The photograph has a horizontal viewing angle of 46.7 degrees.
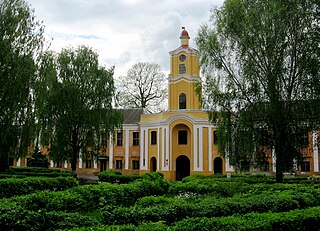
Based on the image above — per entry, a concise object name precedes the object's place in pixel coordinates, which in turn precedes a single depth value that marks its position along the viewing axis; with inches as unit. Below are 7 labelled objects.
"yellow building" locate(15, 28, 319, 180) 1482.5
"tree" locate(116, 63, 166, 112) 2091.5
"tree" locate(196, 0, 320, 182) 753.6
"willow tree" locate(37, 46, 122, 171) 1190.3
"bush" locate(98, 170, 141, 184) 1136.2
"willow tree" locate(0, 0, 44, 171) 844.0
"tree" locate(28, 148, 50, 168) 1661.9
